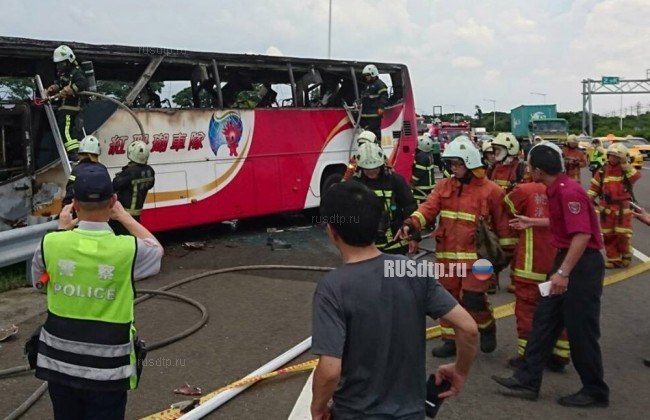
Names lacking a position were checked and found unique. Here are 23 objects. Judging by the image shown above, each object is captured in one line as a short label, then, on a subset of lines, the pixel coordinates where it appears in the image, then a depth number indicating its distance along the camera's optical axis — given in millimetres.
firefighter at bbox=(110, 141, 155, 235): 8000
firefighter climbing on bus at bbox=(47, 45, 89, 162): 8719
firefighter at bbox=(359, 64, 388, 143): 12344
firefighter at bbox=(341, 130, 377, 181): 9016
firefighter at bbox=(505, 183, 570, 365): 5391
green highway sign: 61062
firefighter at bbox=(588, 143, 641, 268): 9352
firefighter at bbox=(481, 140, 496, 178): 8977
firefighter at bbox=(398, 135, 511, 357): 5539
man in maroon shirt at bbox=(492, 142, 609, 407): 4543
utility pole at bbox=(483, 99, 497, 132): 79875
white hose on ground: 4363
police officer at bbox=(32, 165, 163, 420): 2922
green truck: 38594
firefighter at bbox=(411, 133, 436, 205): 10617
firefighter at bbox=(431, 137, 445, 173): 19050
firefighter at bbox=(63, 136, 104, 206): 7926
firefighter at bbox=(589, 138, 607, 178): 10625
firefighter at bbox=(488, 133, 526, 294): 8688
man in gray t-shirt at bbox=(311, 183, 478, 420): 2396
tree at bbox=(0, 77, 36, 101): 8969
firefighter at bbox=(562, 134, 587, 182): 11164
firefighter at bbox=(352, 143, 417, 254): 6152
